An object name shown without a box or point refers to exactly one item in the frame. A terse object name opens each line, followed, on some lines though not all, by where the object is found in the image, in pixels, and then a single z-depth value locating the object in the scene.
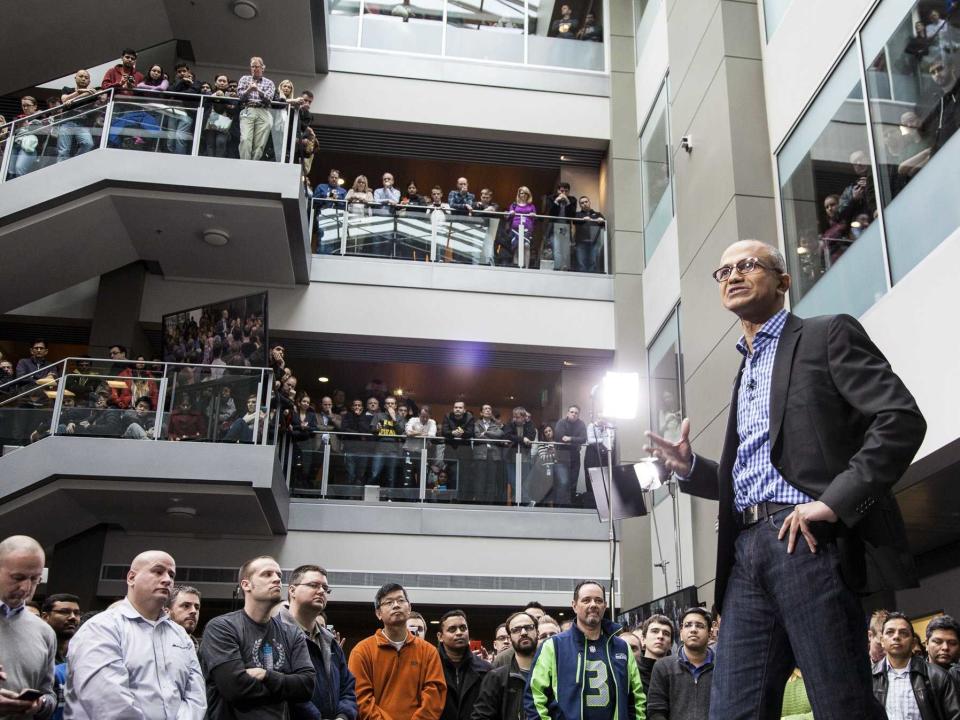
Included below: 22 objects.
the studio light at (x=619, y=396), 10.05
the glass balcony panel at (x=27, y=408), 11.88
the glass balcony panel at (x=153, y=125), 12.85
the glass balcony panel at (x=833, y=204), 8.59
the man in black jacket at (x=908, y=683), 6.50
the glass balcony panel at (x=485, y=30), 17.64
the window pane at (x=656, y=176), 14.68
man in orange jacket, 6.41
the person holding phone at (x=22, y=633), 4.45
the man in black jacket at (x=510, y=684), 6.96
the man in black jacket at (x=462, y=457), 14.59
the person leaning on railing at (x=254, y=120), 13.23
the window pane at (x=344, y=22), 17.41
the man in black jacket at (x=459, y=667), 7.33
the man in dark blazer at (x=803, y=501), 2.37
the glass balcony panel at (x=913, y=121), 7.35
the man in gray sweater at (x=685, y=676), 6.86
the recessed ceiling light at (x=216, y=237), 14.37
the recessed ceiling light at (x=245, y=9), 15.58
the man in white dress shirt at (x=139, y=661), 4.50
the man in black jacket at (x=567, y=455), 14.59
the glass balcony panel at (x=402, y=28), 17.55
